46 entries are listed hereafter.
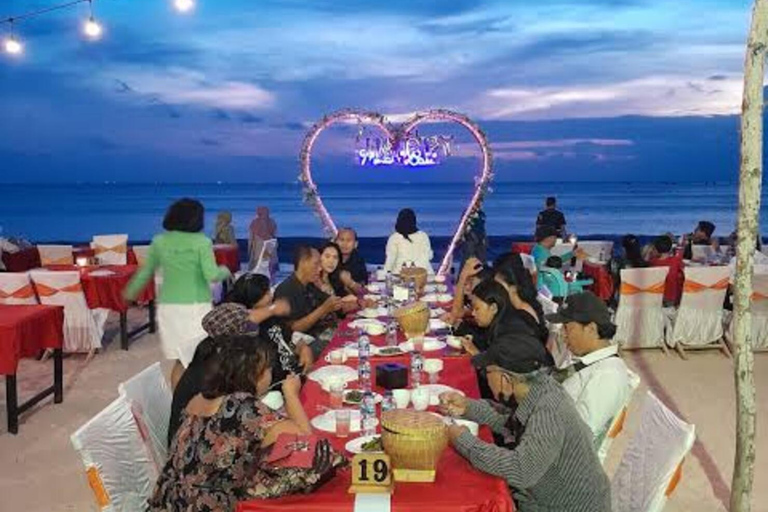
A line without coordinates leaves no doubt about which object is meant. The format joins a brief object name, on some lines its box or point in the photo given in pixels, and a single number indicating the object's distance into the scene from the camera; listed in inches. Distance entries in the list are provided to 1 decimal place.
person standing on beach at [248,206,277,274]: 448.1
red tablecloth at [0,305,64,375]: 210.4
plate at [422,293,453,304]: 254.1
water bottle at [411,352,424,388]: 153.4
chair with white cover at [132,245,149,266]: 394.0
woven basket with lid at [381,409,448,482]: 104.1
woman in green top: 206.1
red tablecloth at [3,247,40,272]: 397.7
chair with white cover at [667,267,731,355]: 288.7
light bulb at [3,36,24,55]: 334.6
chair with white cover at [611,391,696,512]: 111.7
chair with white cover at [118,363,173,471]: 135.6
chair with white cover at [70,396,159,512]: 114.2
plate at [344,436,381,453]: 116.8
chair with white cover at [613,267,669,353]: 292.8
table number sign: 102.0
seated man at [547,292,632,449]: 127.3
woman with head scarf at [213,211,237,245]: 449.5
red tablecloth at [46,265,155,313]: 297.1
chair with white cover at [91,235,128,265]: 400.8
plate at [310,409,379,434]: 126.6
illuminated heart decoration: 406.6
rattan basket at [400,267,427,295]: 270.2
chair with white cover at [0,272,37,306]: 277.3
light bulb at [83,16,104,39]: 310.2
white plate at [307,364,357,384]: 157.0
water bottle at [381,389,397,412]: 133.8
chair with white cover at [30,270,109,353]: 280.8
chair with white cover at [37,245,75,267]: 390.3
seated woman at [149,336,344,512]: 102.7
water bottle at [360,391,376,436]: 125.0
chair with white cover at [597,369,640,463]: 133.0
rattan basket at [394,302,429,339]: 191.2
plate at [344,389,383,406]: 139.0
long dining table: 99.4
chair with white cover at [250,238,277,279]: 395.9
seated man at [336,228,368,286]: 289.3
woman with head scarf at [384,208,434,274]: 311.4
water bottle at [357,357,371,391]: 150.1
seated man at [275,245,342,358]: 215.5
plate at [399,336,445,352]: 184.2
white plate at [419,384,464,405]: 141.9
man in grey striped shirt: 104.5
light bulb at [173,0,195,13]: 273.6
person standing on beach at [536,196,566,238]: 438.6
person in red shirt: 313.3
